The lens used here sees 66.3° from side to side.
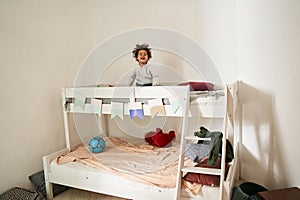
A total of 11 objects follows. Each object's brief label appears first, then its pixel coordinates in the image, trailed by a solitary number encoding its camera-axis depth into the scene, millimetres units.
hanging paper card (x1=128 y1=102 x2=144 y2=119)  1611
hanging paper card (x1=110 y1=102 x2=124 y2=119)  1679
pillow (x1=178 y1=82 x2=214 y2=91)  1695
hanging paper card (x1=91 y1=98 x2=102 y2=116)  1765
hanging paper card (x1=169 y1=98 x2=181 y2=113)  1485
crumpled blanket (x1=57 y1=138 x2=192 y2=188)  1449
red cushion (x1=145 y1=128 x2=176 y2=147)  2047
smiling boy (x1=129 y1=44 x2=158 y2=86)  1856
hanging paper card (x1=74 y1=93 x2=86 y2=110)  1823
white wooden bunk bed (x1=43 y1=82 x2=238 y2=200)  1354
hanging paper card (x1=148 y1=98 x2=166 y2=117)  1537
